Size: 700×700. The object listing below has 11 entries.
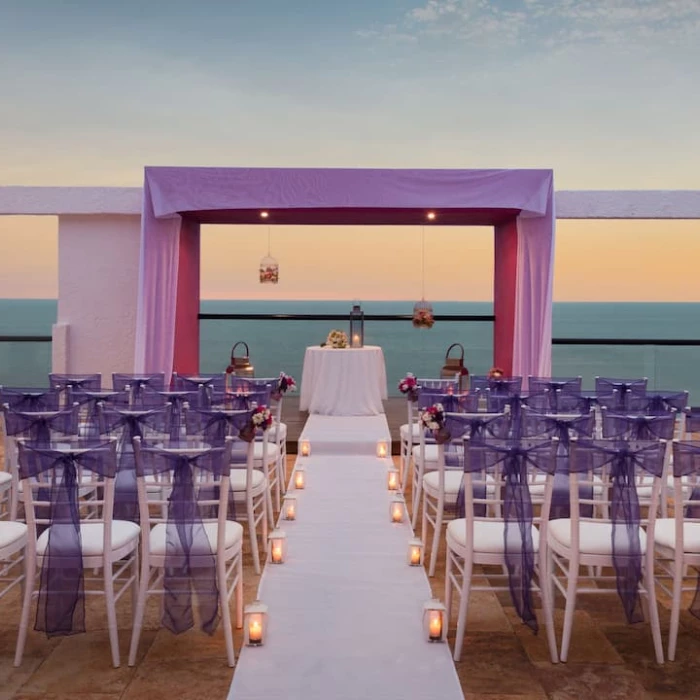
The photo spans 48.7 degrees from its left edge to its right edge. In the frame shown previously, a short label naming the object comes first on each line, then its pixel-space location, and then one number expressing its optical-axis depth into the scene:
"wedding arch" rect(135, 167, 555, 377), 8.14
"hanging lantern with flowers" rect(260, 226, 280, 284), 9.73
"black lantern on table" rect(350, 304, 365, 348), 8.98
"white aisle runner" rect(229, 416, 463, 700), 2.91
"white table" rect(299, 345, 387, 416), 8.48
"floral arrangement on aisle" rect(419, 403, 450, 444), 4.11
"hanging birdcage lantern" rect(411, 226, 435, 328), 9.07
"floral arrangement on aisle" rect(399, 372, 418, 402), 5.77
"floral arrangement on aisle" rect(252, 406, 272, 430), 3.88
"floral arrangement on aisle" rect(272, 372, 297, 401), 5.85
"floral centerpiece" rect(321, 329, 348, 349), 8.77
